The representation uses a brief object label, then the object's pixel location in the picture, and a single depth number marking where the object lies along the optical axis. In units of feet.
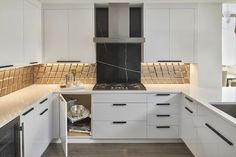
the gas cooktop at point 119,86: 8.61
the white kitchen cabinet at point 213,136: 4.50
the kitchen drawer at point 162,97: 8.31
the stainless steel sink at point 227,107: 6.11
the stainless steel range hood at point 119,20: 8.66
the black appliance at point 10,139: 4.62
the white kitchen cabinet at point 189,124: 6.76
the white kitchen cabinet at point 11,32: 5.64
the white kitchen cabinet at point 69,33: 8.78
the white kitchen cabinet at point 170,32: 8.77
